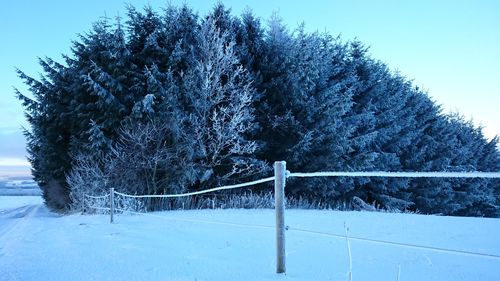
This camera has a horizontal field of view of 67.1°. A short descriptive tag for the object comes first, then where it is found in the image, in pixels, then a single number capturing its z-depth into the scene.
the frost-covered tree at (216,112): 15.05
